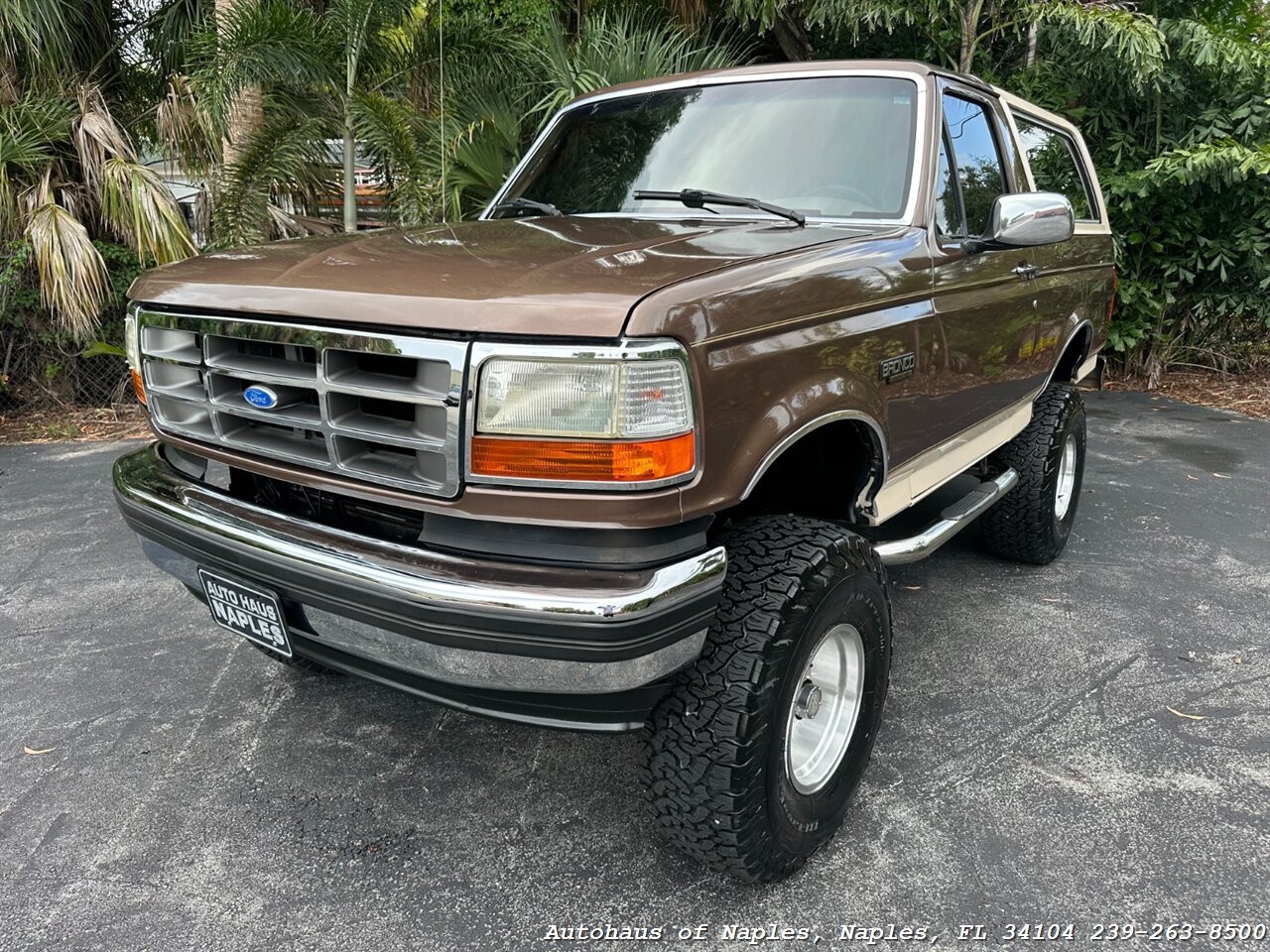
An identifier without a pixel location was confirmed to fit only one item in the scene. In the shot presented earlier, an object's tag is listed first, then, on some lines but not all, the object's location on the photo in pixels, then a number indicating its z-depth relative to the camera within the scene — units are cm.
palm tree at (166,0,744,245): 571
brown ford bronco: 172
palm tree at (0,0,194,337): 611
